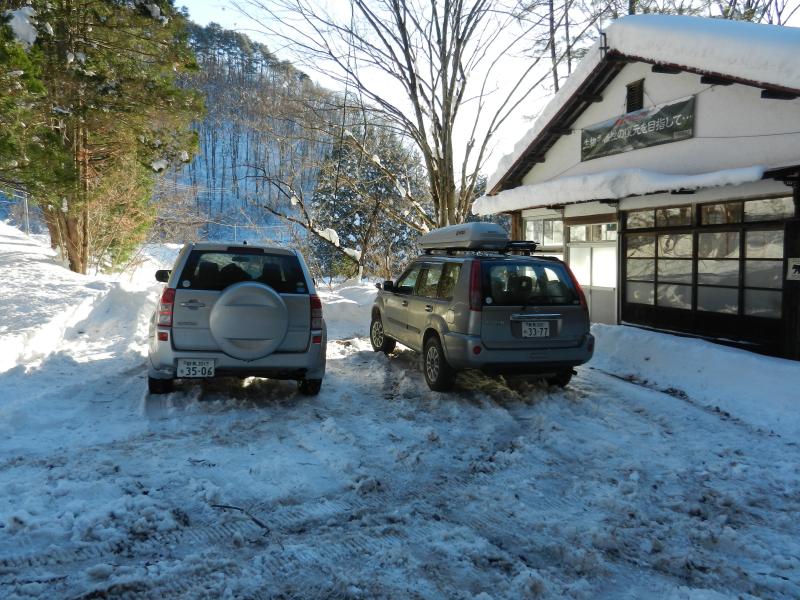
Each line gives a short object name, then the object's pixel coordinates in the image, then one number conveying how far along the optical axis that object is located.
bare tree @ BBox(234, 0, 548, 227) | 15.49
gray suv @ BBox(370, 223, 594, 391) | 6.21
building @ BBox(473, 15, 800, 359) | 8.18
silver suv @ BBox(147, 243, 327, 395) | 5.58
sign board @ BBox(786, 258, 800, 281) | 7.93
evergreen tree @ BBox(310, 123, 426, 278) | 20.50
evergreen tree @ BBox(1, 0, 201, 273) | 11.62
